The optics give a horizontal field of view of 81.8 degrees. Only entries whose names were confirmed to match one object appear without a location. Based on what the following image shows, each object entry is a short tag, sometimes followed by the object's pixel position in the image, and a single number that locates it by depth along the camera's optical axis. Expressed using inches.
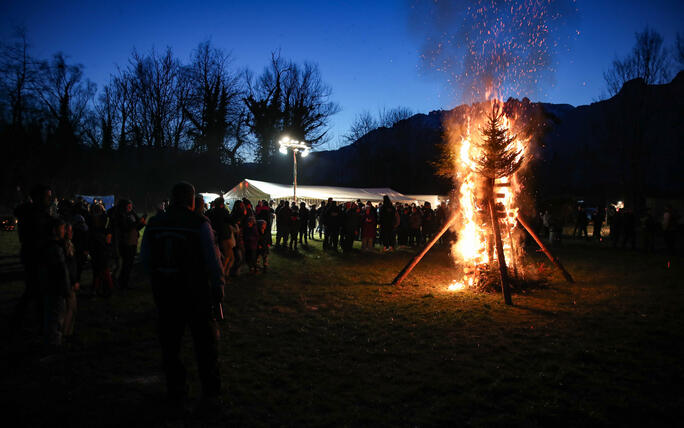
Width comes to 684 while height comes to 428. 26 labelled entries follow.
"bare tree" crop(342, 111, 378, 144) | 2287.8
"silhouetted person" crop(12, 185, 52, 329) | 179.5
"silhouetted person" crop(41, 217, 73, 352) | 177.6
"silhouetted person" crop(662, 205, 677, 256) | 530.0
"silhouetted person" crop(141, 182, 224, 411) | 131.0
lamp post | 839.1
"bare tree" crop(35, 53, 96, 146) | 1301.7
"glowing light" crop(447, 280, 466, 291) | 339.0
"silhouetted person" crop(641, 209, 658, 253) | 613.6
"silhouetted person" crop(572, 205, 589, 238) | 799.4
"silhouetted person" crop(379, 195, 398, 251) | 601.9
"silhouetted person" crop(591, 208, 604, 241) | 772.0
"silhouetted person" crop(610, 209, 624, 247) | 675.4
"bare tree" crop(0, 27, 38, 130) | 1144.8
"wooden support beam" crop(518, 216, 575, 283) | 347.7
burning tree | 312.5
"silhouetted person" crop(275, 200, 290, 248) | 587.8
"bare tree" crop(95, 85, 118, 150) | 1476.4
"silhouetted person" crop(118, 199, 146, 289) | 295.4
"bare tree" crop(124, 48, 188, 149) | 1481.3
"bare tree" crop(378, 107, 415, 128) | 2289.7
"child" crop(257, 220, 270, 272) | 399.2
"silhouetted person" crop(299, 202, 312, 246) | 650.2
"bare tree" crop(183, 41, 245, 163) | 1547.7
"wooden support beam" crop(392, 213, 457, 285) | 349.7
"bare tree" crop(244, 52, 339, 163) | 1658.5
